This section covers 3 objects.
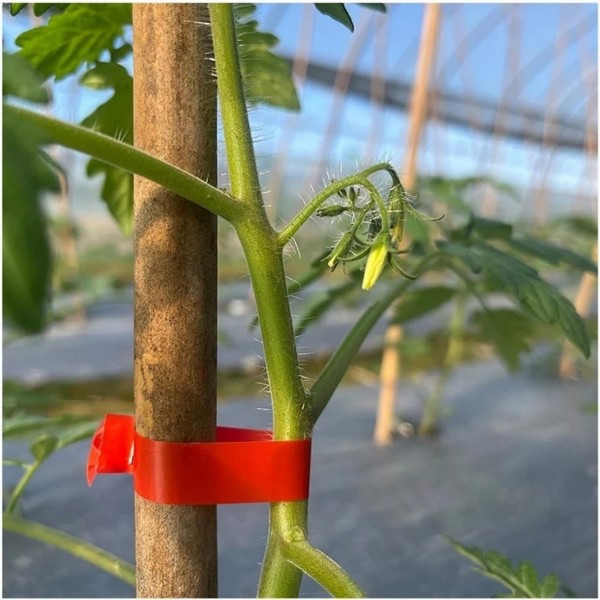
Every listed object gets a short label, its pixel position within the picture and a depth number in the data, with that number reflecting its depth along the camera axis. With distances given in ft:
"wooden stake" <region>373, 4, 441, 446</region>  1.72
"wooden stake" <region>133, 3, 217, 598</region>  0.36
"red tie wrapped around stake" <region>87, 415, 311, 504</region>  0.35
